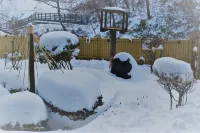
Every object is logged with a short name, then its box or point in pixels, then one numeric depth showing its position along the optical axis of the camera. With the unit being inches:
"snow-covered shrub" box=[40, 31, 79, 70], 205.9
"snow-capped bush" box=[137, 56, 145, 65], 320.8
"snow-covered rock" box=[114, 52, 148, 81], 209.5
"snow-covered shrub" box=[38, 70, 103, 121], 141.4
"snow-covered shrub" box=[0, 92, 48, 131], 112.6
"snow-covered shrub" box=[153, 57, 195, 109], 134.9
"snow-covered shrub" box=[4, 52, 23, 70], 212.9
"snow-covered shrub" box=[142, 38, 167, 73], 280.8
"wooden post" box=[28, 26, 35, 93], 146.0
